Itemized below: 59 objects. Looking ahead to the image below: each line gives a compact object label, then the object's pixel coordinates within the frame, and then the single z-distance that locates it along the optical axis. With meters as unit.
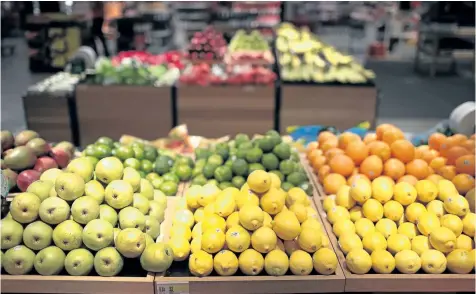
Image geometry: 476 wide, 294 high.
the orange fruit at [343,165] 2.59
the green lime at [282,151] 2.67
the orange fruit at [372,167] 2.48
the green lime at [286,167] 2.63
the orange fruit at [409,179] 2.41
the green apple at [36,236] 1.91
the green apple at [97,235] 1.91
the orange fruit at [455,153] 2.53
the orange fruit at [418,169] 2.46
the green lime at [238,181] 2.55
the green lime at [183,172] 2.83
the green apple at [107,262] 1.91
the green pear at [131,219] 2.02
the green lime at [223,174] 2.59
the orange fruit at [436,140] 2.69
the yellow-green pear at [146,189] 2.35
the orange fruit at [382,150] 2.53
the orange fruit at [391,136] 2.61
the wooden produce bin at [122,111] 5.27
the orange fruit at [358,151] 2.60
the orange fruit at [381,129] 2.69
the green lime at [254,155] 2.63
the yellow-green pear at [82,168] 2.15
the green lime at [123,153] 2.74
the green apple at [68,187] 1.98
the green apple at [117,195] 2.07
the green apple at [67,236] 1.91
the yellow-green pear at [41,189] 2.04
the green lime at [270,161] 2.62
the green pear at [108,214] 2.02
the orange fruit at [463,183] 2.39
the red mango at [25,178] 2.38
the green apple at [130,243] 1.90
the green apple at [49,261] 1.90
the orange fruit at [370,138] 2.76
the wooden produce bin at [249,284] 1.96
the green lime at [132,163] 2.68
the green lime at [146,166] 2.80
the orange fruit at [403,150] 2.51
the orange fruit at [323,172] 2.71
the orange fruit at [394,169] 2.46
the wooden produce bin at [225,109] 5.31
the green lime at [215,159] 2.73
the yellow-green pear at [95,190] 2.05
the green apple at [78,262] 1.91
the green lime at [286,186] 2.55
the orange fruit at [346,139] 2.76
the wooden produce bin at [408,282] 2.01
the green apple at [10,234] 1.93
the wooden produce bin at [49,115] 5.24
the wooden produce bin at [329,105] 5.27
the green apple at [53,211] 1.94
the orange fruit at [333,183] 2.56
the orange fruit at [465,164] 2.45
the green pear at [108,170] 2.15
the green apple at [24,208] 1.94
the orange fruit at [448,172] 2.48
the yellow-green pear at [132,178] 2.24
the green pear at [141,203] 2.17
